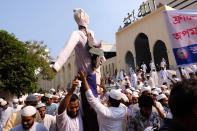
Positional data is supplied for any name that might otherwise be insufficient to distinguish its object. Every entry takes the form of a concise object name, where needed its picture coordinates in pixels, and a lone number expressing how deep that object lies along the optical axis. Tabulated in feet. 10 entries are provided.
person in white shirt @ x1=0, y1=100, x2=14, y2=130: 17.29
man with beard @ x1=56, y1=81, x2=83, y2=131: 6.60
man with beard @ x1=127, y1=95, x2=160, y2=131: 7.84
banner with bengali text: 10.70
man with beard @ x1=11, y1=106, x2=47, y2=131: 7.38
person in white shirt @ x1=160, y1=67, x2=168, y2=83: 41.14
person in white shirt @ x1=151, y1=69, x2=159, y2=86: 45.37
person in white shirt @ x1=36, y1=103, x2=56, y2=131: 10.11
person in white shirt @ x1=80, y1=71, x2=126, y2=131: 6.33
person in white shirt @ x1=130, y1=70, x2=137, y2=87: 48.16
